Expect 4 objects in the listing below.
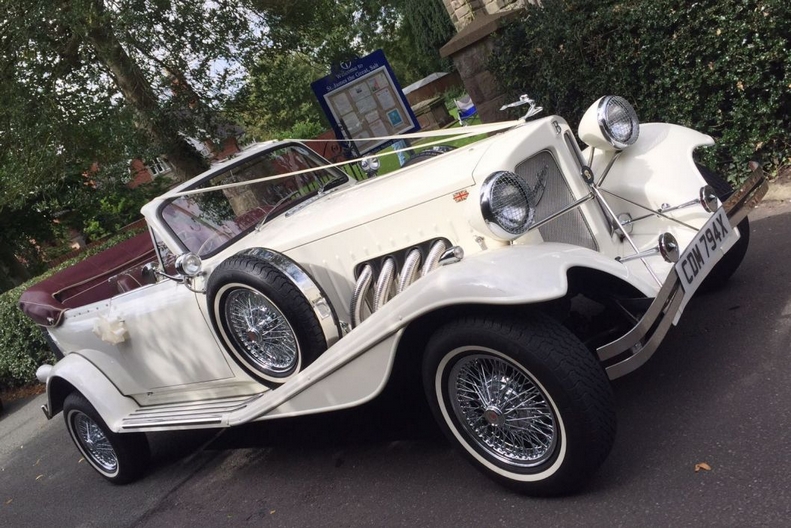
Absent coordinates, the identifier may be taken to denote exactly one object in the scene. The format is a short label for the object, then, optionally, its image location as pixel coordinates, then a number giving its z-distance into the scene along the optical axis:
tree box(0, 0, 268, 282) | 7.36
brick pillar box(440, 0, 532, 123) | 8.46
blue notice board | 9.16
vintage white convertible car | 2.85
